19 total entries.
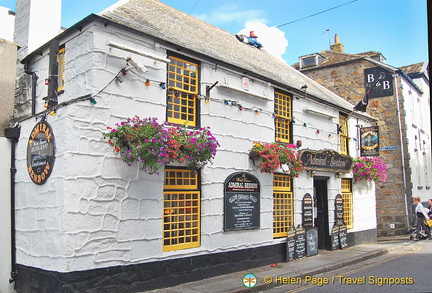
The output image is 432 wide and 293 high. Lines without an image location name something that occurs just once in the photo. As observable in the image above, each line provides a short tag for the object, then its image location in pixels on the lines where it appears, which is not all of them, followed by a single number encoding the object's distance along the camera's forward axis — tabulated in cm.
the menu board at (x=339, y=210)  1341
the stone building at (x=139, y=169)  693
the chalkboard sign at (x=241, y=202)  934
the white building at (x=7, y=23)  953
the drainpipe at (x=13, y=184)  782
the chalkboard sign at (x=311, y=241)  1189
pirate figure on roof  1485
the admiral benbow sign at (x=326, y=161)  1188
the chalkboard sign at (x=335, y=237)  1309
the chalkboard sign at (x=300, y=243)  1138
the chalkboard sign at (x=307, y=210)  1194
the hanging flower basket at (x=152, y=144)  696
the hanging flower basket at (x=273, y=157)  982
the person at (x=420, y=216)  1560
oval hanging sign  718
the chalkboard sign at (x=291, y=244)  1101
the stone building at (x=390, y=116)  1788
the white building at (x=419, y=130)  1914
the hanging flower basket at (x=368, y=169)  1449
